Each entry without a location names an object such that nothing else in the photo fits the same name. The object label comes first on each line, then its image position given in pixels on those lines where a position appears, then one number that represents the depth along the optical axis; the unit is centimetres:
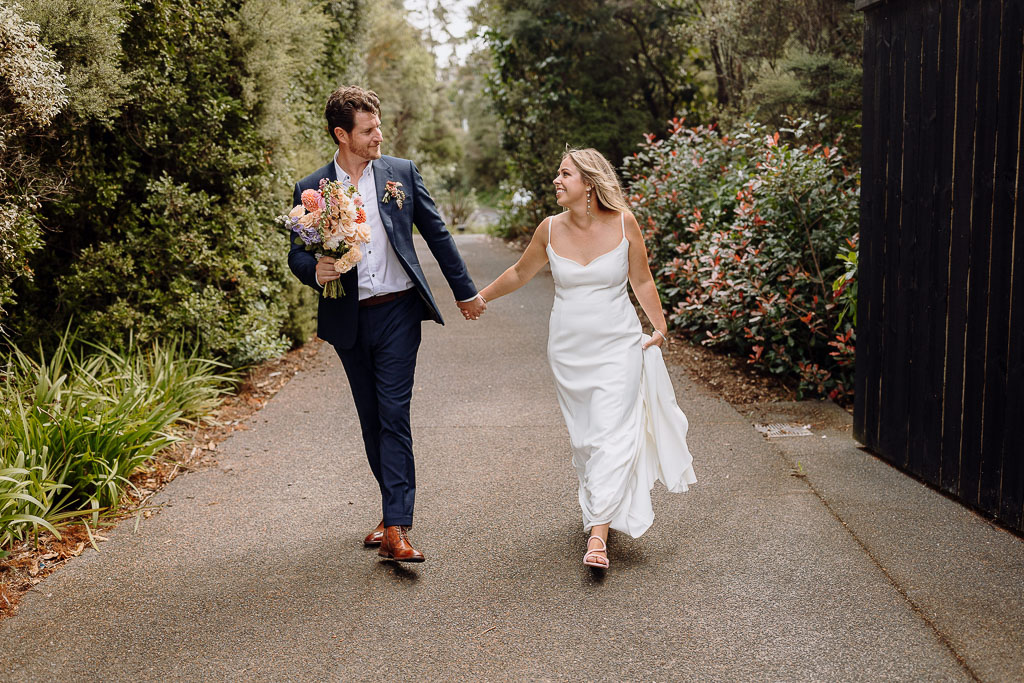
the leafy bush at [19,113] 475
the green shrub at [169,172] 602
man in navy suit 437
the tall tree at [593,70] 1554
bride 438
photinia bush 741
